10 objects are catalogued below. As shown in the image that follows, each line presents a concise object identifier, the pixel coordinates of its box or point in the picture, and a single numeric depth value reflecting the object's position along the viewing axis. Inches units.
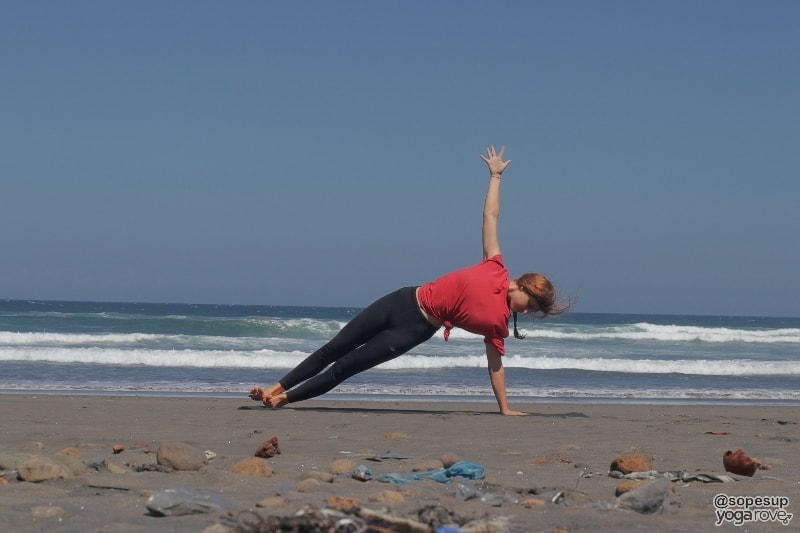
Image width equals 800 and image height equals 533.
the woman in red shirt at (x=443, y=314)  238.4
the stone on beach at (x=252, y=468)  149.9
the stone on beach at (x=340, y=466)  156.6
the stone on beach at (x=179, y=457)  155.6
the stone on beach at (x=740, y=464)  162.2
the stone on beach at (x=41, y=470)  138.7
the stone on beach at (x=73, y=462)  146.3
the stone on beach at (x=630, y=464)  162.9
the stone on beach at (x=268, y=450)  181.2
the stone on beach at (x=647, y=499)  124.3
